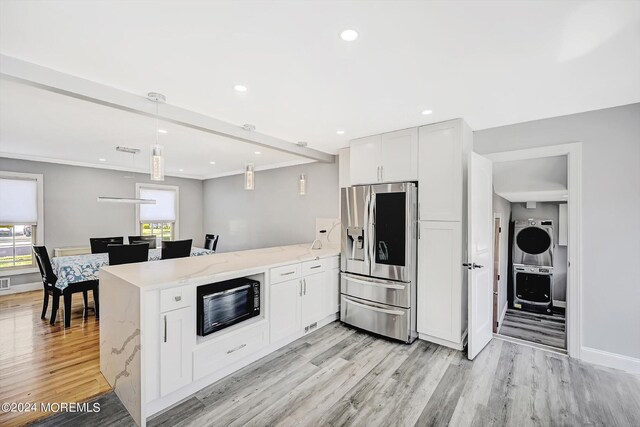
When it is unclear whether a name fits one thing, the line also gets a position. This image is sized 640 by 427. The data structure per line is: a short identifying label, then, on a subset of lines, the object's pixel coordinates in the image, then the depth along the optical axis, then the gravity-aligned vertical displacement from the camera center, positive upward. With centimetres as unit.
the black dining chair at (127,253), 345 -53
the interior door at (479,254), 279 -45
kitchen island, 191 -94
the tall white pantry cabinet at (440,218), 292 -6
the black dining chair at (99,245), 469 -56
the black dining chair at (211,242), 599 -66
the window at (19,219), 485 -13
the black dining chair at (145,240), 509 -52
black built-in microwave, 228 -81
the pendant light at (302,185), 413 +40
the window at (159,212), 651 +0
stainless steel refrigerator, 311 -55
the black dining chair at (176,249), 411 -56
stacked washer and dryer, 529 -103
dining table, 349 -73
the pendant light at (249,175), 329 +44
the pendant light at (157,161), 254 +47
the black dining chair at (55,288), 343 -99
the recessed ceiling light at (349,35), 159 +102
